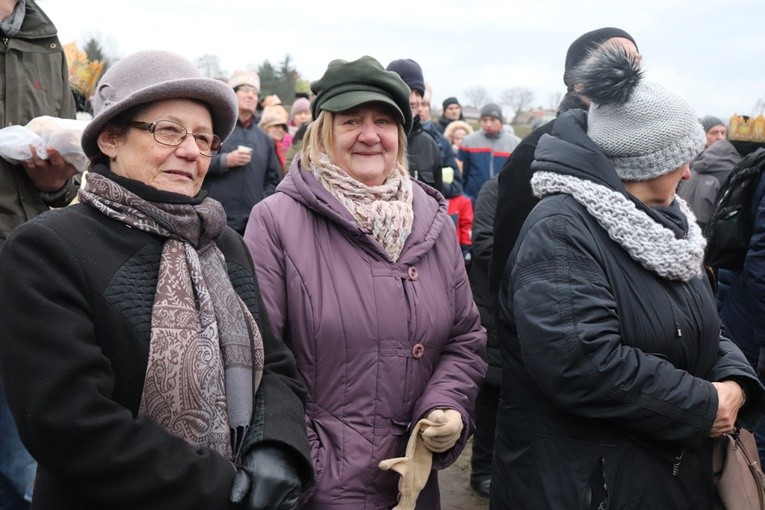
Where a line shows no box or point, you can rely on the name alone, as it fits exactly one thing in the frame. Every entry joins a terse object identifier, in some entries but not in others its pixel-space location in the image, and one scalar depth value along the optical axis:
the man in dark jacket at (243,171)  5.91
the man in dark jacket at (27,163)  2.80
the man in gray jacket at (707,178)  5.76
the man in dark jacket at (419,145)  5.64
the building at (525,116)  48.09
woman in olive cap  2.39
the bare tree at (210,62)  35.81
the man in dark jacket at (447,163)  6.29
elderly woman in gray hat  1.60
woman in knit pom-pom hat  2.22
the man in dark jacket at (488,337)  4.35
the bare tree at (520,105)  51.28
